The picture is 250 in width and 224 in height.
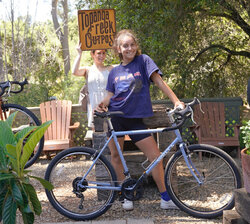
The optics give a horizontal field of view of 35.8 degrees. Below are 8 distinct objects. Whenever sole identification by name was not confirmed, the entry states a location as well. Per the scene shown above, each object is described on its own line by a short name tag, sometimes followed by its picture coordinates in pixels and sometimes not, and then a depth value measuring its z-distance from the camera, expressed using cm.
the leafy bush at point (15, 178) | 292
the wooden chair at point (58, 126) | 680
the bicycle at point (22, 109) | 477
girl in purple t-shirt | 375
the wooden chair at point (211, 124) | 667
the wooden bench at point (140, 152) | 439
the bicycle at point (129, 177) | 374
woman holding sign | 491
